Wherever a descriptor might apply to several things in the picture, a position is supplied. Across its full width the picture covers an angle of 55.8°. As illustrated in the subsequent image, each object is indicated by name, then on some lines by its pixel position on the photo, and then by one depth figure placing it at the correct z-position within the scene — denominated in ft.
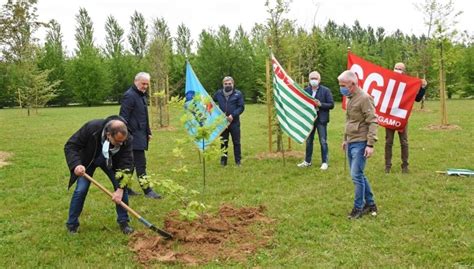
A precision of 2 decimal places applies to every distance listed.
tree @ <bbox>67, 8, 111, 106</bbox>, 159.74
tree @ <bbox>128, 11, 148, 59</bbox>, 224.00
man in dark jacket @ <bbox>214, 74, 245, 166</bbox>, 33.94
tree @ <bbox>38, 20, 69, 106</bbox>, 162.09
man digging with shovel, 18.10
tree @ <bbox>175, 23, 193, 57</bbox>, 217.54
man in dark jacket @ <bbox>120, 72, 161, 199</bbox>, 25.67
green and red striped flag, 31.83
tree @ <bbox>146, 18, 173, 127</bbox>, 63.82
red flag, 28.96
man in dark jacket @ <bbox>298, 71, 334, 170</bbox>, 32.32
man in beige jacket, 20.06
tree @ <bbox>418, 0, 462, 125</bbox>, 52.75
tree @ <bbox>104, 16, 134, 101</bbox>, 170.19
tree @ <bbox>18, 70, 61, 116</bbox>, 103.35
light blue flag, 18.92
